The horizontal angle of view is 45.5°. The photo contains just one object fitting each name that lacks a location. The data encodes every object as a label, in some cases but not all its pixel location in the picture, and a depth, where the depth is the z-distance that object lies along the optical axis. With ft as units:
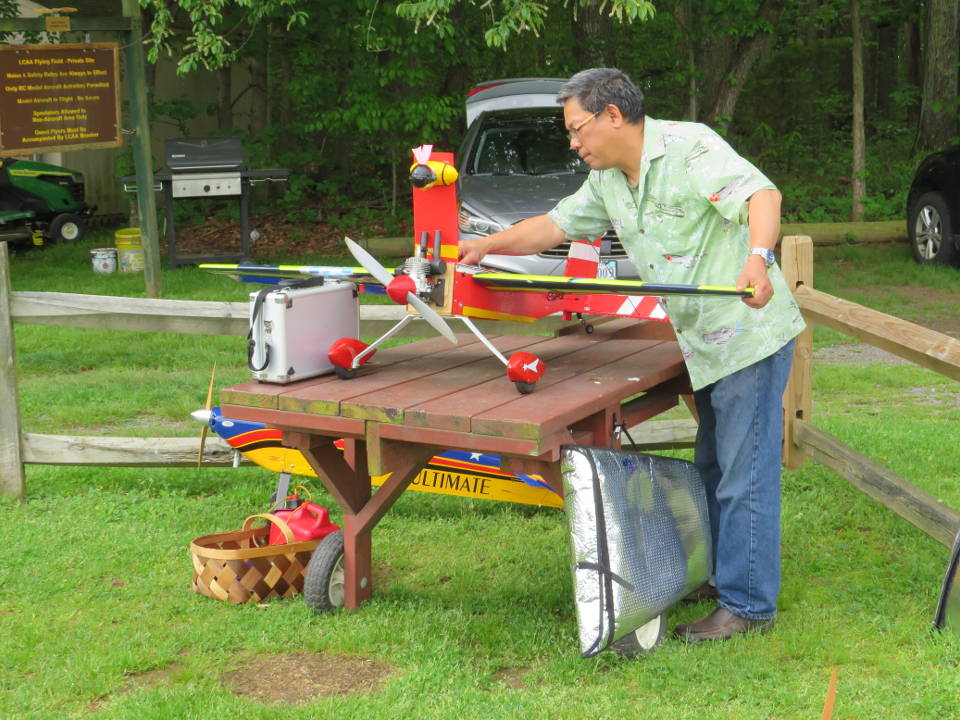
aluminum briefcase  12.61
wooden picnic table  11.21
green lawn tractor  50.57
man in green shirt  11.91
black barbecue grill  43.78
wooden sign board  34.50
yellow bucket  43.80
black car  37.52
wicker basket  14.01
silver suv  31.35
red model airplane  11.92
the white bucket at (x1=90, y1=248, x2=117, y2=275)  43.60
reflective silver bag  11.30
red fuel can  14.80
